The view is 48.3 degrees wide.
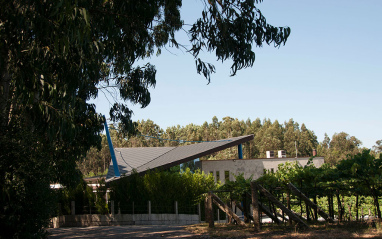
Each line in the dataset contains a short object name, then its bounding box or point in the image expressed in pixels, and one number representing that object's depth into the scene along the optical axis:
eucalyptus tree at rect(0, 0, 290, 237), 9.63
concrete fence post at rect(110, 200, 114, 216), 19.67
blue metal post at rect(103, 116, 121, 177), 24.20
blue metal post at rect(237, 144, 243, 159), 31.59
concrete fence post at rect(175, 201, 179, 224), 19.86
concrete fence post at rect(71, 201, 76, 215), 20.64
